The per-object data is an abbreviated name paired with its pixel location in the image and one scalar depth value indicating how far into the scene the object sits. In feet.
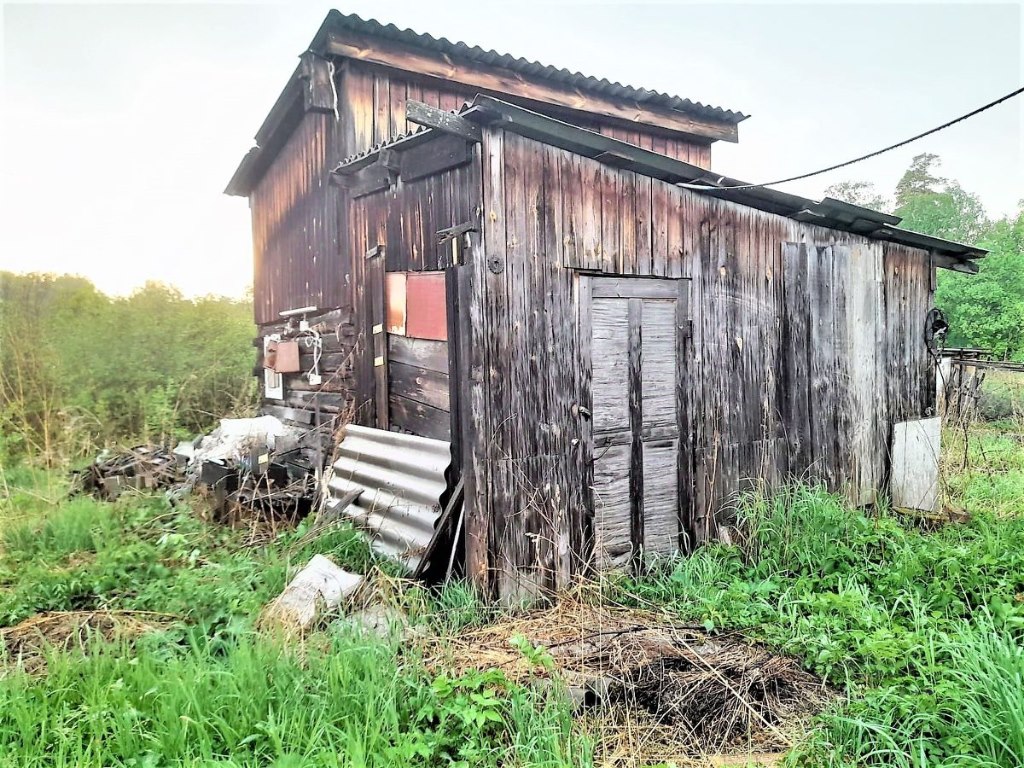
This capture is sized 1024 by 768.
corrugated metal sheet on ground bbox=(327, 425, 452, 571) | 14.75
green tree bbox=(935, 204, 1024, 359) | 63.34
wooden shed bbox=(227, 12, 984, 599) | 13.55
